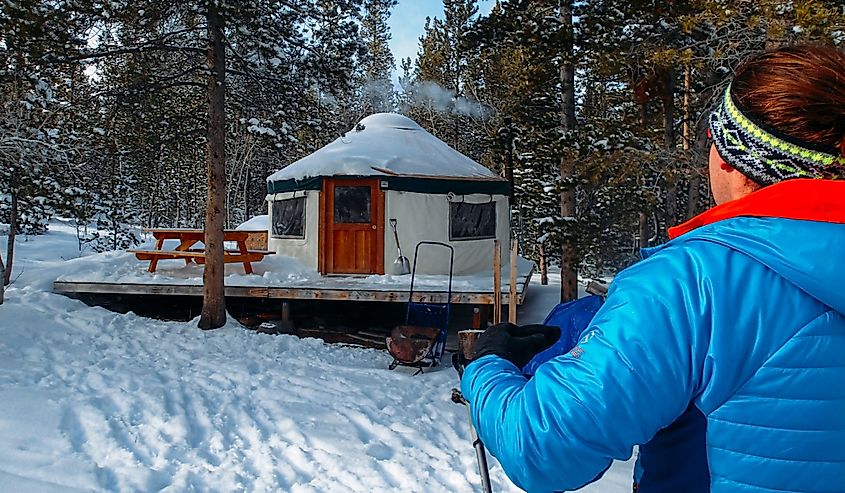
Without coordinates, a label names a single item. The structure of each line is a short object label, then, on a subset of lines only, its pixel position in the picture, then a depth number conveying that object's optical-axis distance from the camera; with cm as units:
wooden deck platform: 801
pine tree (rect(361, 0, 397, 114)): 2970
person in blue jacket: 70
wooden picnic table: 930
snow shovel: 983
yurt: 1001
